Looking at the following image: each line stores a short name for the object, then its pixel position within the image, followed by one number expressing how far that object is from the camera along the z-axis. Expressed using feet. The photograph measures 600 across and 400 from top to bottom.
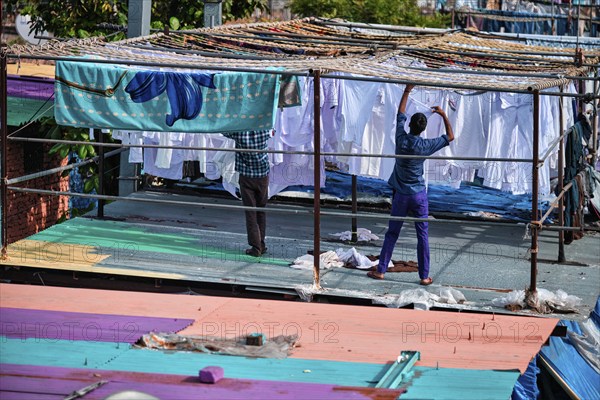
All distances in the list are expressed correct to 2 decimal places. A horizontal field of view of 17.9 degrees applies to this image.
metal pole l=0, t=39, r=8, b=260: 59.34
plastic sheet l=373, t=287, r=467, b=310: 54.12
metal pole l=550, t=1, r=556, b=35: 133.03
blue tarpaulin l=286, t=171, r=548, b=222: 83.52
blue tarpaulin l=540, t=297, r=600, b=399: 52.00
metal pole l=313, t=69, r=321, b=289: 56.75
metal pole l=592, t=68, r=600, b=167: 74.56
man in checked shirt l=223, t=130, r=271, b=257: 62.32
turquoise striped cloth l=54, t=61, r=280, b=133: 58.67
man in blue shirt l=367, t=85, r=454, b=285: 58.33
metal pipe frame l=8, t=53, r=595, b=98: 54.64
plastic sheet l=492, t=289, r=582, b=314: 53.54
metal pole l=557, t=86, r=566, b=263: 65.24
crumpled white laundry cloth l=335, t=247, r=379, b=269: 62.65
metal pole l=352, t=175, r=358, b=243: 69.56
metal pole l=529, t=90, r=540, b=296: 53.83
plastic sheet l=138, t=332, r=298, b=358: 40.46
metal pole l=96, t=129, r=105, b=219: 72.10
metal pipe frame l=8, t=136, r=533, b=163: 54.35
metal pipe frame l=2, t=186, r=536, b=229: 55.89
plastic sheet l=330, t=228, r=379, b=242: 70.33
